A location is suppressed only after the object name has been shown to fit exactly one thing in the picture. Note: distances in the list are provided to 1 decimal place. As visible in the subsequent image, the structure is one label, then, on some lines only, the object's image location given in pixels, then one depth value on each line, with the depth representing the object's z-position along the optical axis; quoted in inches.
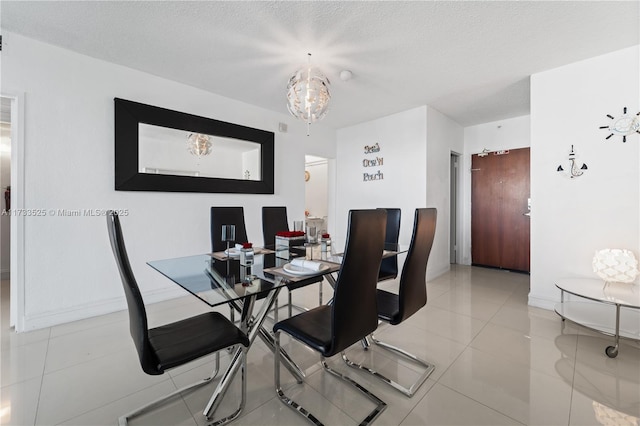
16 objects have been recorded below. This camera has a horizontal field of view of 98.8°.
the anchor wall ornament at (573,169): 111.0
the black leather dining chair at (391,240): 105.2
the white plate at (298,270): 65.2
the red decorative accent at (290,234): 97.7
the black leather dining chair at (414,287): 66.9
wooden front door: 180.4
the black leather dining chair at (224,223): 107.4
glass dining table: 56.1
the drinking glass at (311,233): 102.0
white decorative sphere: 96.0
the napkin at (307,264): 67.8
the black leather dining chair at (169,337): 45.9
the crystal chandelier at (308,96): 97.0
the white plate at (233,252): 88.2
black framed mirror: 117.9
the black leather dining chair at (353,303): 51.3
